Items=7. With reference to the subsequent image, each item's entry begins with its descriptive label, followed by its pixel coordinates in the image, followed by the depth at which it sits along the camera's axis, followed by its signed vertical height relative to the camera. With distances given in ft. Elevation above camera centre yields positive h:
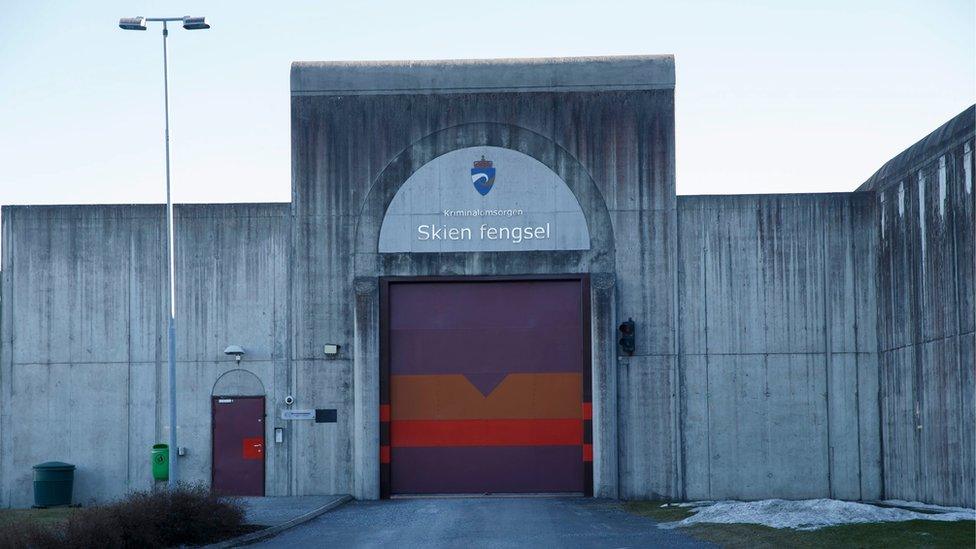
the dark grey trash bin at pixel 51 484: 93.71 -9.05
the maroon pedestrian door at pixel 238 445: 95.91 -6.52
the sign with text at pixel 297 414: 95.86 -4.25
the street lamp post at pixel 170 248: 80.89 +7.18
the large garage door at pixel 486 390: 95.45 -2.63
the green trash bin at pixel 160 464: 88.48 -7.24
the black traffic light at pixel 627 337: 94.22 +1.12
